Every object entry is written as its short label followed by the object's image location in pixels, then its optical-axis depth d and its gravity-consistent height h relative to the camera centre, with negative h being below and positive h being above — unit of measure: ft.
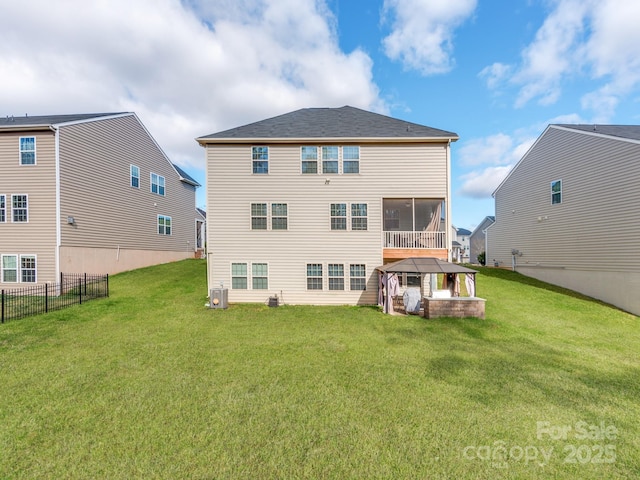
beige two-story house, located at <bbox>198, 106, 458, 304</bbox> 40.83 +5.14
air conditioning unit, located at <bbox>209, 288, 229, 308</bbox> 37.91 -7.76
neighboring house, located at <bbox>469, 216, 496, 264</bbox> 127.54 -1.21
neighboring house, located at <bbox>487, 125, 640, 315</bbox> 39.37 +4.27
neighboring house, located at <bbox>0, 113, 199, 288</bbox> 45.19 +8.68
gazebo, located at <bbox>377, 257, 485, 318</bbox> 33.30 -6.75
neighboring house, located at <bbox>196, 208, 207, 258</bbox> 84.77 +2.29
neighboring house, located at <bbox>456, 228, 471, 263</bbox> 191.23 -0.14
